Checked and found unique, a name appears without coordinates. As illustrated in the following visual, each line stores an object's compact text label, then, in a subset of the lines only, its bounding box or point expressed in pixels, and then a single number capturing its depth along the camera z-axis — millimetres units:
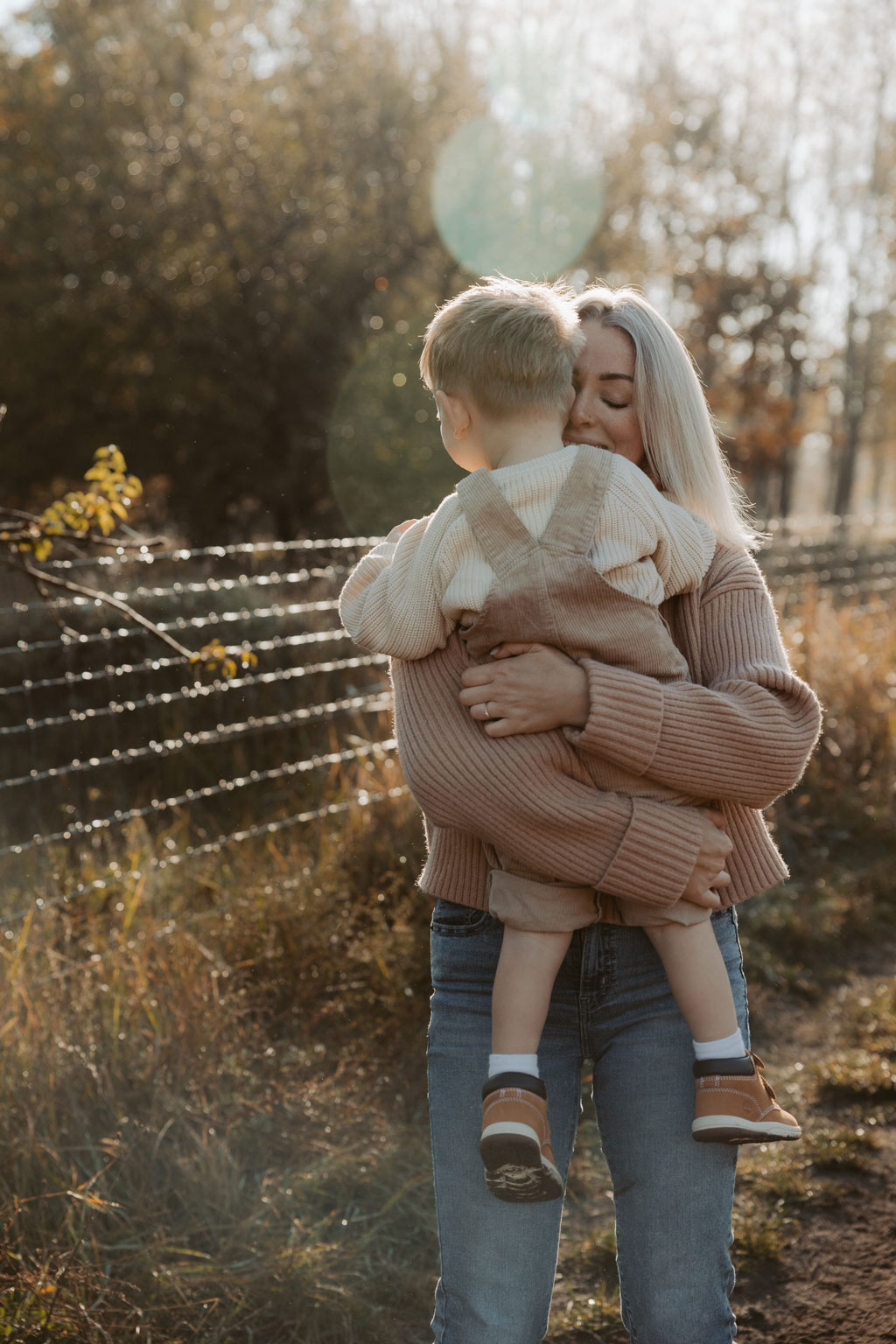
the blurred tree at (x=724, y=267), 20044
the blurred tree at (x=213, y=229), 12812
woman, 1684
